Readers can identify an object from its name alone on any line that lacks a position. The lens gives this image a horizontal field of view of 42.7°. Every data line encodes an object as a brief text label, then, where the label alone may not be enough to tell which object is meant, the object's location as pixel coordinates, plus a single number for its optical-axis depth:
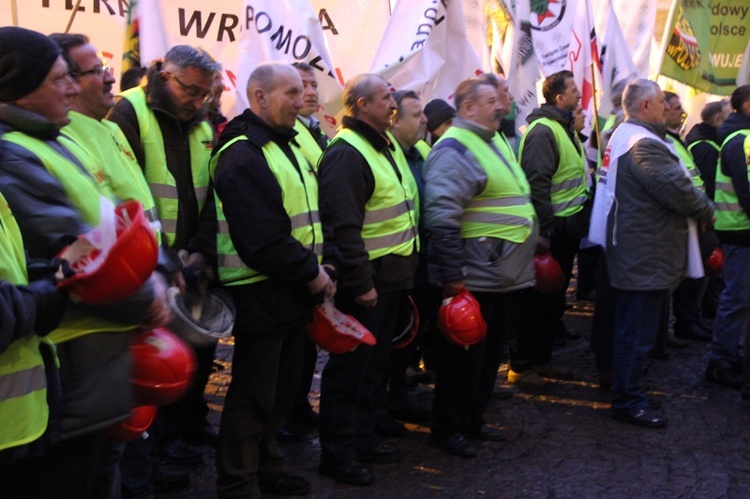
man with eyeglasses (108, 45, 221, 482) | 4.33
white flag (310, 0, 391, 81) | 7.25
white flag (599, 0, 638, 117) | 8.83
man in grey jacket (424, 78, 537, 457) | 5.09
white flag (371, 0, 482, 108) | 6.90
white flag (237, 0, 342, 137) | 6.32
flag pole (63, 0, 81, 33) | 5.21
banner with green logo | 8.89
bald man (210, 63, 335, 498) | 4.06
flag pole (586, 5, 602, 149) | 7.89
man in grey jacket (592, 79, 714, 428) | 5.61
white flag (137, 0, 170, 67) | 5.93
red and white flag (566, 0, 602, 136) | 8.23
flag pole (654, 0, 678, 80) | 8.74
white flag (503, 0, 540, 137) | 7.98
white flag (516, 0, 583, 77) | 8.07
